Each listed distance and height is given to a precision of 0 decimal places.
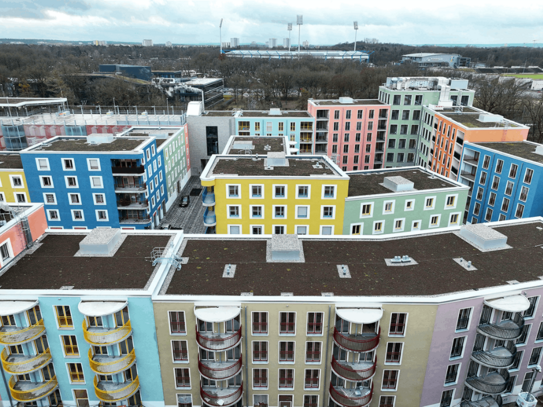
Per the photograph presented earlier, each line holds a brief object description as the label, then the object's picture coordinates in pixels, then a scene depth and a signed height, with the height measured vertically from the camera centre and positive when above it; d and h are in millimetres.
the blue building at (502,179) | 53906 -16987
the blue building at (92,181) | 56375 -17473
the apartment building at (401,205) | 47812 -17344
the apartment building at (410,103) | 88938 -8983
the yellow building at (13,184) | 56906 -17850
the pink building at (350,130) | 86438 -14900
